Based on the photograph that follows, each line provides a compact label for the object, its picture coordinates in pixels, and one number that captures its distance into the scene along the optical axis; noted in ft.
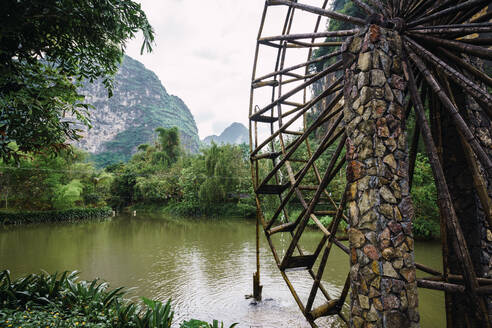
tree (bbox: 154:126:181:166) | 137.80
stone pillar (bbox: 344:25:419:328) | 8.45
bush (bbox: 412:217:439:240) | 38.14
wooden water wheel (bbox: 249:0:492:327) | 8.55
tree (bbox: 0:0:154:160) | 13.17
